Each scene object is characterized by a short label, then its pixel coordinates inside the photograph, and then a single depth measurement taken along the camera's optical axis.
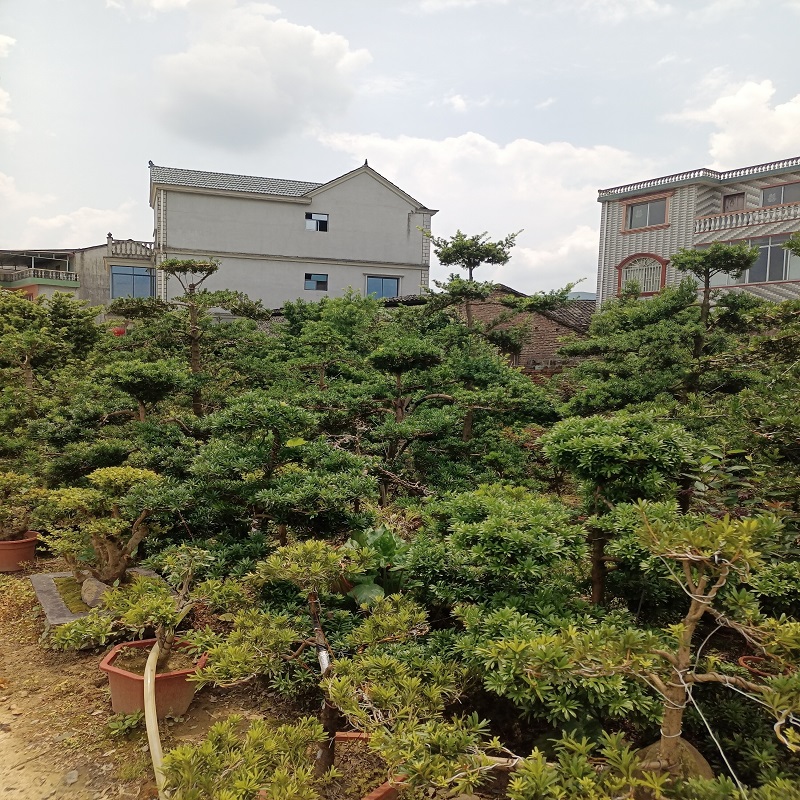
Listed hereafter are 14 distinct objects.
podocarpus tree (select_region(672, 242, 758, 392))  9.04
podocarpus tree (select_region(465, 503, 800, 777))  1.82
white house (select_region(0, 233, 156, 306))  21.53
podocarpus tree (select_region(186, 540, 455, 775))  2.36
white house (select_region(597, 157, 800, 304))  17.58
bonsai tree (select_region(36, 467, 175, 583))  4.30
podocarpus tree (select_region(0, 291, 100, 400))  7.37
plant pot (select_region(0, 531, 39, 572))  5.83
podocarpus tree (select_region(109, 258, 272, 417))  7.77
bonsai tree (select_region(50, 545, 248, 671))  3.10
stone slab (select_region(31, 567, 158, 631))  4.34
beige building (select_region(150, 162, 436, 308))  20.17
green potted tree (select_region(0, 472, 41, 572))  5.84
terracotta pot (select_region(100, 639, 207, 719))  3.27
